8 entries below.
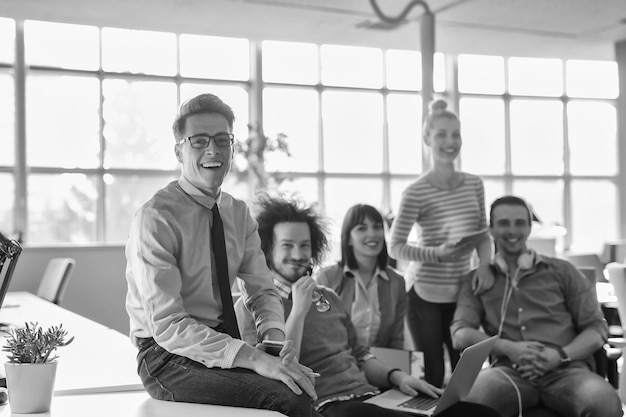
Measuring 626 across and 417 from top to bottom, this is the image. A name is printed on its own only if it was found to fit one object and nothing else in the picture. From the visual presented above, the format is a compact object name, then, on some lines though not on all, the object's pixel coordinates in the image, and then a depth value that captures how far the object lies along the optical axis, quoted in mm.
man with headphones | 2969
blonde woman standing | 3582
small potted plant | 1714
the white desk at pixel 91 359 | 2039
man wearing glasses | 1752
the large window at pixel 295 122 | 8117
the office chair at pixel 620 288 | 4188
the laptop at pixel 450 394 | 2486
